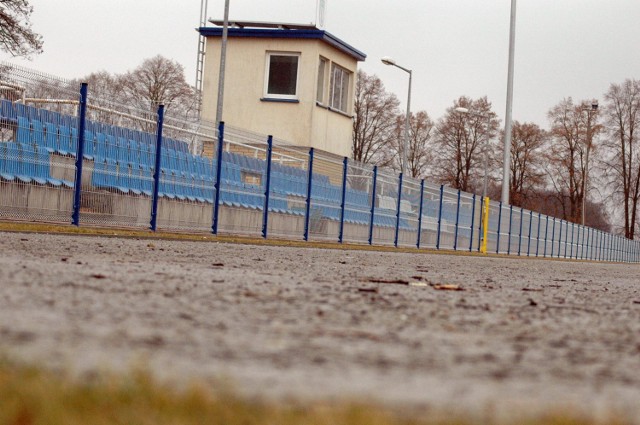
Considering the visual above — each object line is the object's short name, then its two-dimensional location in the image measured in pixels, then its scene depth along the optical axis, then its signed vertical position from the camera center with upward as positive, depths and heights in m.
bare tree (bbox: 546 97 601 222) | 67.50 +7.71
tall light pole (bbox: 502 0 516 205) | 37.56 +6.46
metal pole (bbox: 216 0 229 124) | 28.19 +4.69
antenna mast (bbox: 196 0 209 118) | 36.69 +6.64
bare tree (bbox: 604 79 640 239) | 70.31 +8.30
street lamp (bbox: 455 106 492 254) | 35.97 +0.54
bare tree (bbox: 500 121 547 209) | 65.62 +5.72
